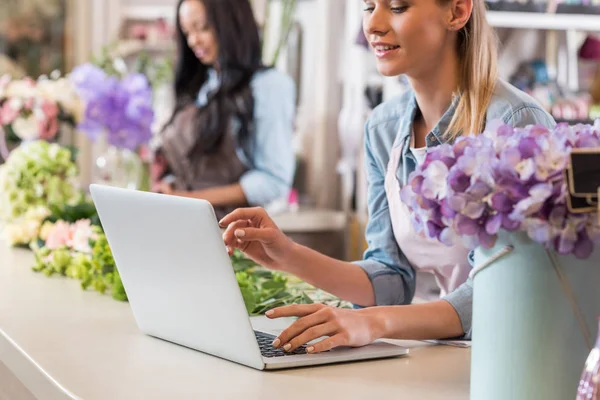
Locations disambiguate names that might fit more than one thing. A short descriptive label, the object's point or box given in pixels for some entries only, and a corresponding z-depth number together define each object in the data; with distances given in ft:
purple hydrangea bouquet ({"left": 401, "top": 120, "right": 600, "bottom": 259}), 2.97
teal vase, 3.20
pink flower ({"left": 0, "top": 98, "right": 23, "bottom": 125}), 9.11
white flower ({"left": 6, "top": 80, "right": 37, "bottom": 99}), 9.17
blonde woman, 4.66
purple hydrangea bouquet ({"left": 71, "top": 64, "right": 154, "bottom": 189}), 9.21
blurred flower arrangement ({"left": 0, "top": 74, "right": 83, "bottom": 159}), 9.16
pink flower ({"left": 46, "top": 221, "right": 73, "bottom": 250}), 7.06
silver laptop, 3.91
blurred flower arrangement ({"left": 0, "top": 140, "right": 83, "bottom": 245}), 8.45
